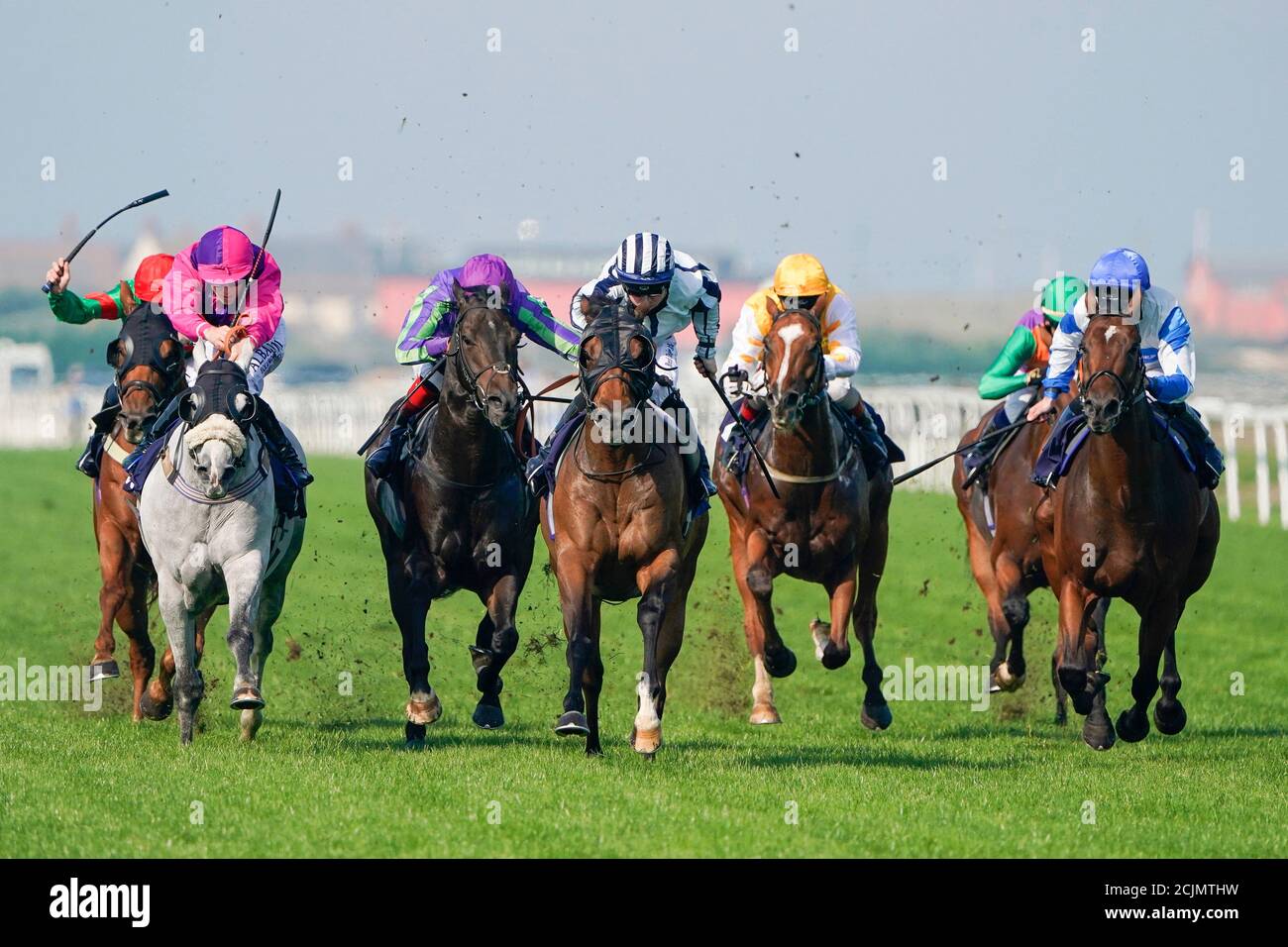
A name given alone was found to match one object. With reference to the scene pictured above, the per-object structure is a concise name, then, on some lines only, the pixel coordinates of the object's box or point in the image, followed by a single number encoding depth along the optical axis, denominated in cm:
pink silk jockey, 1892
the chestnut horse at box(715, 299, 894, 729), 1905
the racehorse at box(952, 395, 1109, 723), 2120
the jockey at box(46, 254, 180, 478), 2006
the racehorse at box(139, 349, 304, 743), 1708
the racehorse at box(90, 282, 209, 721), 1889
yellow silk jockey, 1980
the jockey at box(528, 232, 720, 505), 1777
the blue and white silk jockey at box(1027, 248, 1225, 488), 1811
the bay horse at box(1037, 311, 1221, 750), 1734
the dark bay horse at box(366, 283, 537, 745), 1848
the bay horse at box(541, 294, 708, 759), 1650
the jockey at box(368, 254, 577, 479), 1909
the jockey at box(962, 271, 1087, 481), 2275
